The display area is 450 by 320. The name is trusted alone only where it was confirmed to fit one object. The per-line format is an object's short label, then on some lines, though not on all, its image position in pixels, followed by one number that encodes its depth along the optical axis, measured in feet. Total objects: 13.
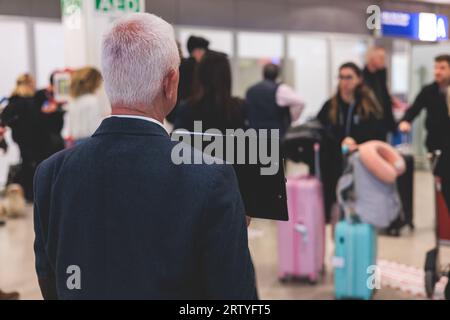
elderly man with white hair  3.60
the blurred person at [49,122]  16.30
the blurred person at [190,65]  10.61
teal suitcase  11.66
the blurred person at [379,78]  16.02
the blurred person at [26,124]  12.57
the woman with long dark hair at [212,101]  10.39
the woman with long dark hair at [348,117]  13.64
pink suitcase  12.59
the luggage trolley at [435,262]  11.80
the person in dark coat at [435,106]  15.46
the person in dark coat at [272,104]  15.62
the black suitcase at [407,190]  18.26
